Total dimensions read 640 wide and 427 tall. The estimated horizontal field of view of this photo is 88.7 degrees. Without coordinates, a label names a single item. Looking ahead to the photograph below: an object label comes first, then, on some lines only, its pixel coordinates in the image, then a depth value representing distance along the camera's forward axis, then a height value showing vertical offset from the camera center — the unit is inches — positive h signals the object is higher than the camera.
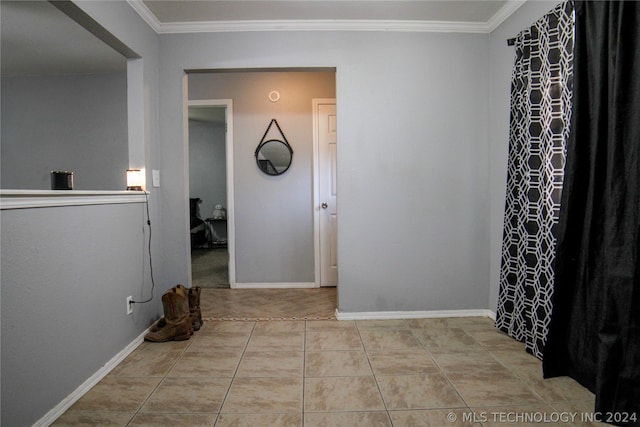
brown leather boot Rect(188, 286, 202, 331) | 100.4 -36.1
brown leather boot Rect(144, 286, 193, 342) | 92.6 -37.0
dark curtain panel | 57.0 -6.2
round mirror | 145.9 +16.0
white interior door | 145.5 +0.9
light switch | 101.1 +4.7
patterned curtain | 76.1 +5.5
